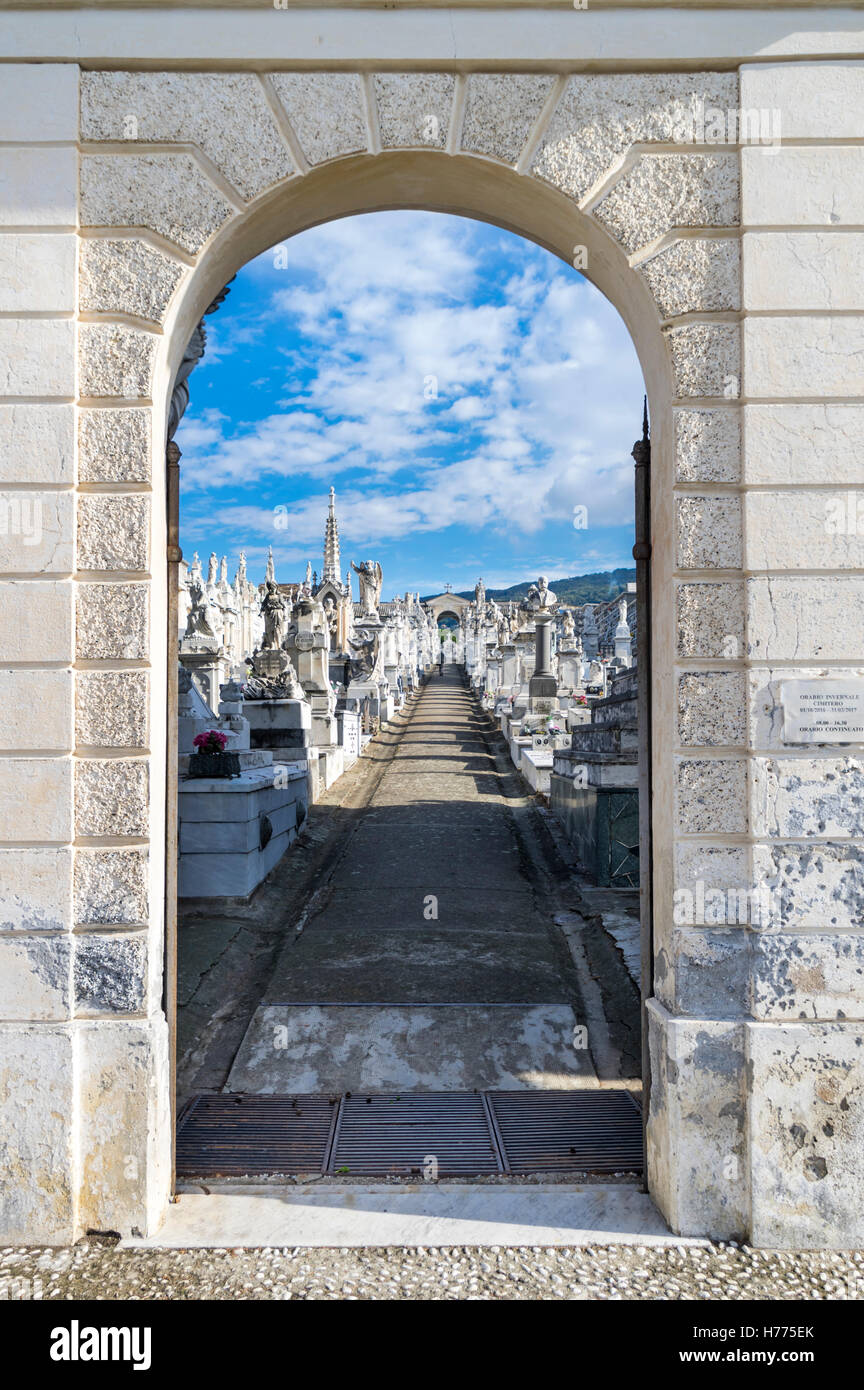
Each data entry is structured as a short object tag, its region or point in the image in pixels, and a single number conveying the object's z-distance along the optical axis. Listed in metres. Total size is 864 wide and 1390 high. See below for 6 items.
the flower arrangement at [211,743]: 8.37
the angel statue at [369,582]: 41.94
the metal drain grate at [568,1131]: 3.99
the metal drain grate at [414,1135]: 3.96
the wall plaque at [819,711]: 3.57
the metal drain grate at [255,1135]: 3.98
